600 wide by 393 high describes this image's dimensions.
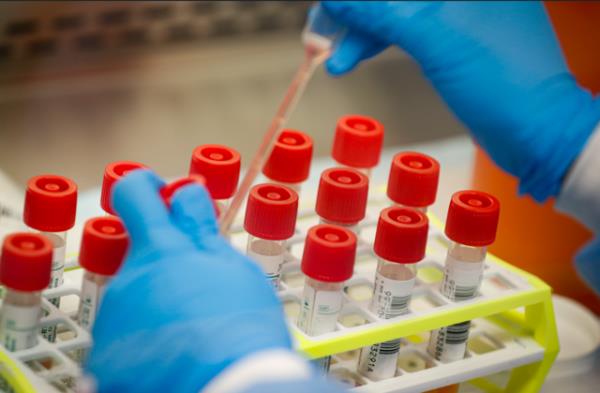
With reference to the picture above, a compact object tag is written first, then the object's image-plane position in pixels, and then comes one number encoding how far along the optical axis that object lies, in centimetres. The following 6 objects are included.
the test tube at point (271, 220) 68
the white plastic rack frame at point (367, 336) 65
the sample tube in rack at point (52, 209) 66
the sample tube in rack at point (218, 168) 69
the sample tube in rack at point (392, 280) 68
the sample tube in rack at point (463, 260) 70
